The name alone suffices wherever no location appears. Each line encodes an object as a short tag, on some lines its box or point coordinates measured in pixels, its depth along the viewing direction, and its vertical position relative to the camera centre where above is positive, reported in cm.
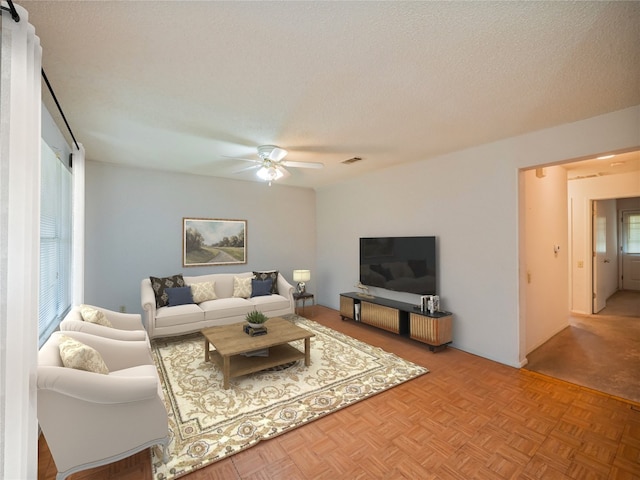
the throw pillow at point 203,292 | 471 -81
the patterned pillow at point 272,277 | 539 -65
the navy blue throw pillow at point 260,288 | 517 -82
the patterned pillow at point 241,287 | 511 -79
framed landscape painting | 521 +1
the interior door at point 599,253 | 550 -25
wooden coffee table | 293 -108
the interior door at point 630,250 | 733 -24
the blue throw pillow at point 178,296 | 447 -83
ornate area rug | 209 -144
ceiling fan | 356 +98
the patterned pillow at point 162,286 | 443 -68
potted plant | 340 -91
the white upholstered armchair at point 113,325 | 250 -84
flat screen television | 417 -35
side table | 562 -106
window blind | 265 +1
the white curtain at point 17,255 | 129 -5
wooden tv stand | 378 -112
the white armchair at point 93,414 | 162 -103
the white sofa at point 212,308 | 406 -102
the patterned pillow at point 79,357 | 184 -74
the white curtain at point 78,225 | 350 +21
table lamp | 568 -65
